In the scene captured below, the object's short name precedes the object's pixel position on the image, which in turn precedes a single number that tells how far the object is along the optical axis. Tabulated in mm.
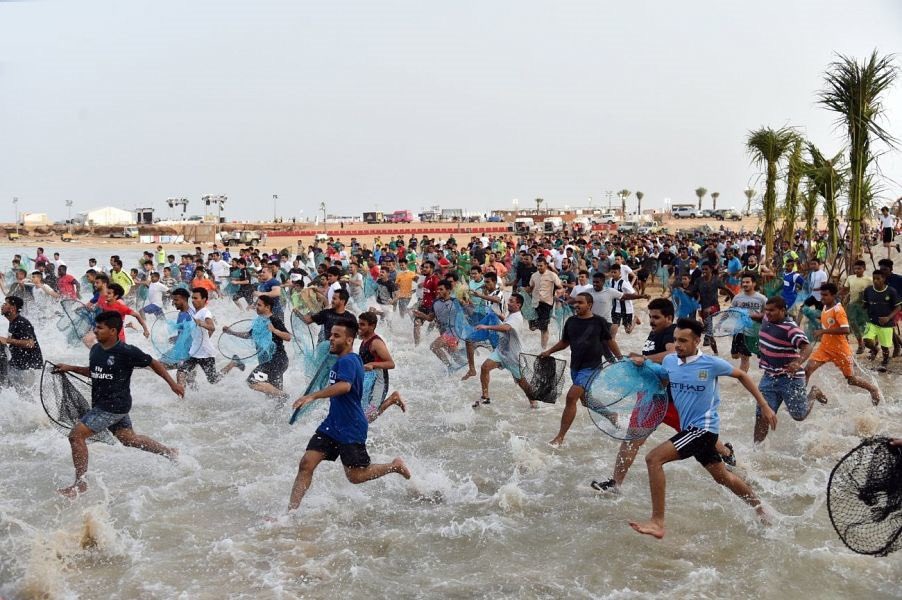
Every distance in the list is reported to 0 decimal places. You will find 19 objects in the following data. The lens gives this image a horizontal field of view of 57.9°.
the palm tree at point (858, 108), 15508
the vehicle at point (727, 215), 91381
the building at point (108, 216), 106750
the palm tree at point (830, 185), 18078
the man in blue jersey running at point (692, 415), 5965
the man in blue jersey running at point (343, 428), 6426
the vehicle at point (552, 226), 75575
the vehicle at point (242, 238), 65625
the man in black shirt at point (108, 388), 7102
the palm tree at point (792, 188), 21945
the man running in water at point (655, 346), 7391
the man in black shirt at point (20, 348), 9203
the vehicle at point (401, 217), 115812
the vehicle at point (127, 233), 83956
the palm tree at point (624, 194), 141500
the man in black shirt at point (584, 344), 8359
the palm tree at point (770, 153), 22906
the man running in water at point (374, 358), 7367
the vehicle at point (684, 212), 100688
